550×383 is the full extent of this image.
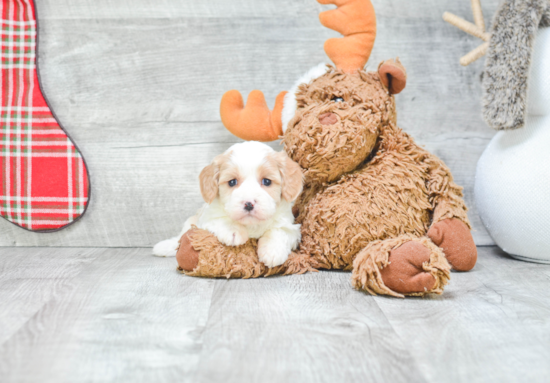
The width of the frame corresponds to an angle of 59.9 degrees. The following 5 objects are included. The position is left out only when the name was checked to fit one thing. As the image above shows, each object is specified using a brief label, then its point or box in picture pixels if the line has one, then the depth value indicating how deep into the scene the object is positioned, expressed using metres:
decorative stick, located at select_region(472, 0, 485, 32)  1.30
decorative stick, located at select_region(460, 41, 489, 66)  1.27
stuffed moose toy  1.15
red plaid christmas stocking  1.51
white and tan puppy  1.10
